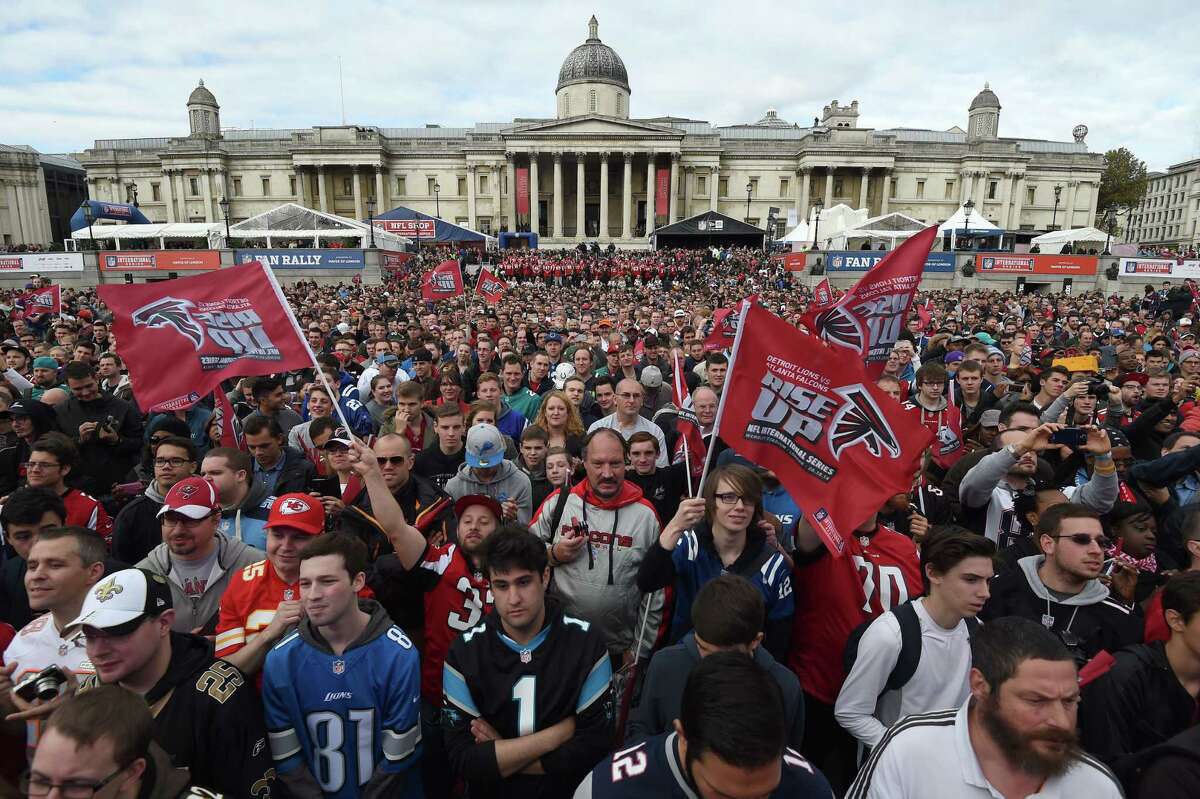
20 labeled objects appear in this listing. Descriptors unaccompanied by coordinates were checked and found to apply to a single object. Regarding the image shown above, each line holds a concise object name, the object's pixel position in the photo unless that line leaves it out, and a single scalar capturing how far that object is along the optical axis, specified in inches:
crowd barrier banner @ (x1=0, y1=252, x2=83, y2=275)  1125.7
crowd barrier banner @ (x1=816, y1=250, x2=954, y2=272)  1176.2
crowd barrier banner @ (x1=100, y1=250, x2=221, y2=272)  1128.2
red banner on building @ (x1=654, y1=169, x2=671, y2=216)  2500.0
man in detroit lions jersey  102.9
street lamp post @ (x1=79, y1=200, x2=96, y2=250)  1284.4
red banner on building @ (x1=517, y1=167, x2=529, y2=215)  2514.8
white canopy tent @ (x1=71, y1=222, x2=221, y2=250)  1333.7
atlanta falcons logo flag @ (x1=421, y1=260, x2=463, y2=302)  674.2
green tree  3041.3
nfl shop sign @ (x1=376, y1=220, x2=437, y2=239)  1517.0
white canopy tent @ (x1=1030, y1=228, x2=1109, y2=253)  1338.6
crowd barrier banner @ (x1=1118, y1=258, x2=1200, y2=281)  1101.7
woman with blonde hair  238.9
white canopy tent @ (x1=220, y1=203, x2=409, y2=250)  1293.1
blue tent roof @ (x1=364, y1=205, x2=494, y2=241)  1542.8
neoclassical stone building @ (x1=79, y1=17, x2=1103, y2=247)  2610.7
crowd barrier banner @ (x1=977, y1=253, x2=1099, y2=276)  1161.4
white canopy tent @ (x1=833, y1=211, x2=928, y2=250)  1268.5
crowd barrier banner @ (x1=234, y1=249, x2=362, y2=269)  1147.3
